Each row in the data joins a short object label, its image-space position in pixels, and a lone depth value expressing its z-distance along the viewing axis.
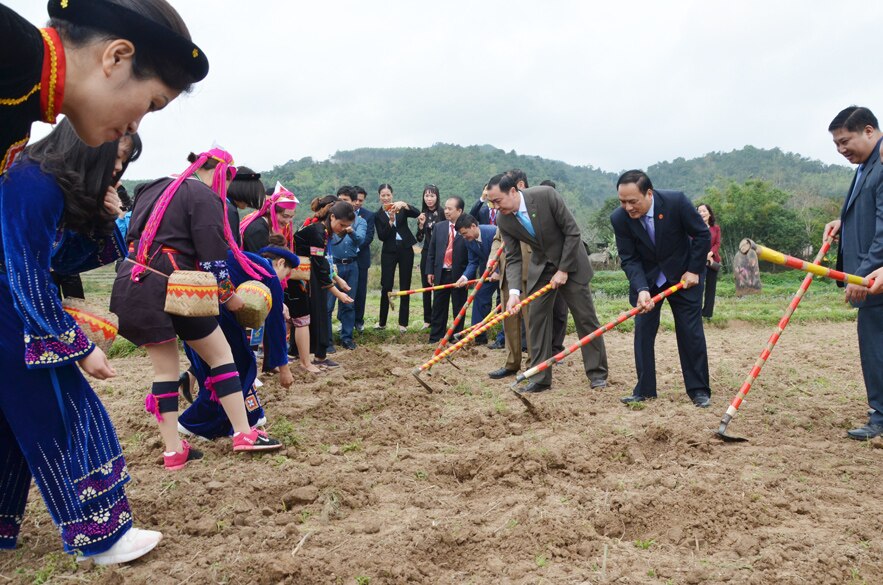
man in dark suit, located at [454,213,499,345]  8.34
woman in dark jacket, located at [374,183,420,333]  9.22
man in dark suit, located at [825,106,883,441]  4.11
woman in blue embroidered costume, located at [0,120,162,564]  2.13
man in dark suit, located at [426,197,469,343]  8.59
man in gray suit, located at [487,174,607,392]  5.89
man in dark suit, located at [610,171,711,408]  5.05
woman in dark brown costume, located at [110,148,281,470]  3.41
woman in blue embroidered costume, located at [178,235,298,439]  4.08
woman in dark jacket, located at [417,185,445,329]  9.42
